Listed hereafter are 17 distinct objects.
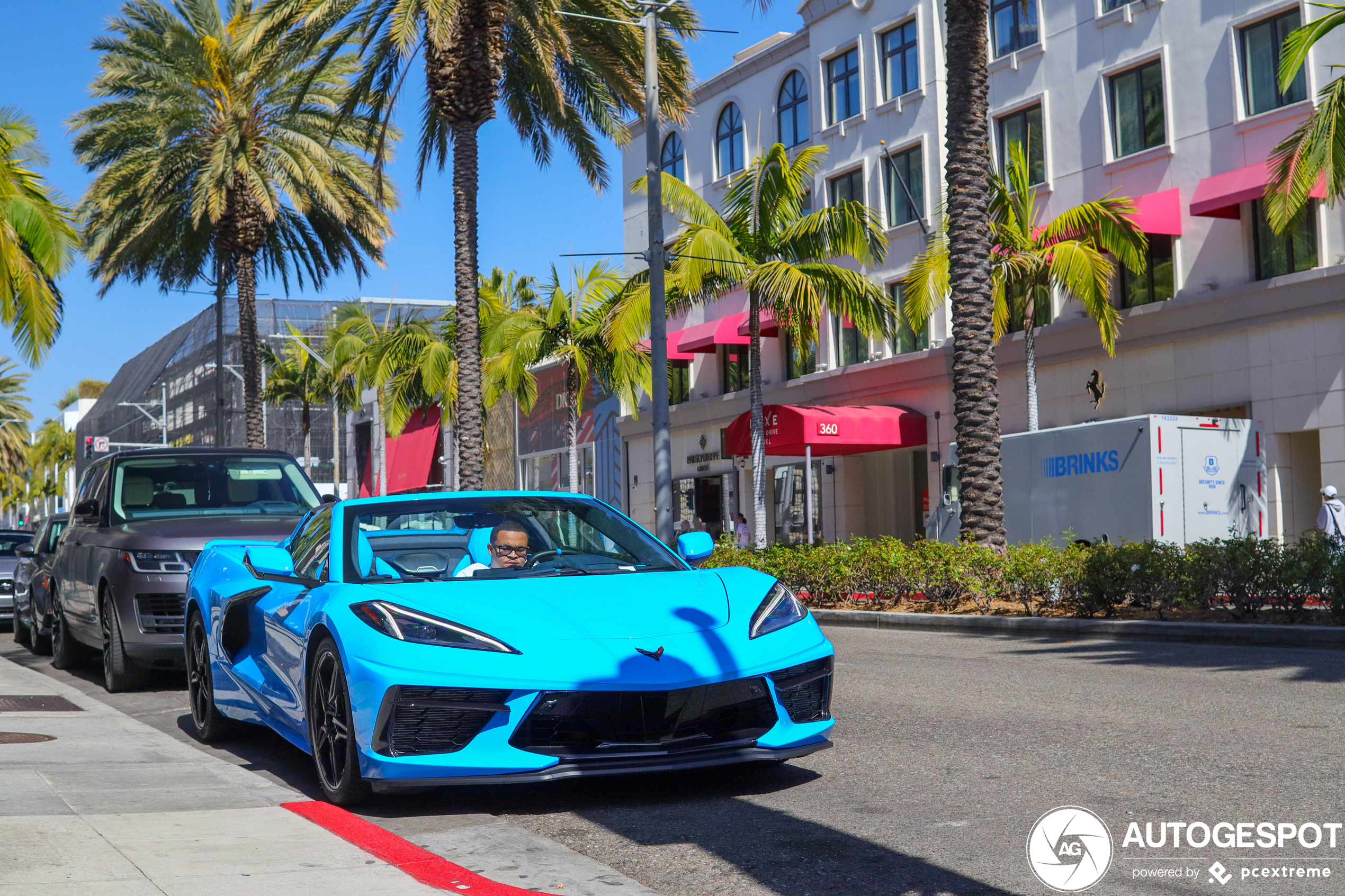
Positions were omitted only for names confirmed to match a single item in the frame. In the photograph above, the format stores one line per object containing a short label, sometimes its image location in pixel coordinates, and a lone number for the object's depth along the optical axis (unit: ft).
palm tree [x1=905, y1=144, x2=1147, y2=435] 77.36
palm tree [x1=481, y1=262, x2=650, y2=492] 98.94
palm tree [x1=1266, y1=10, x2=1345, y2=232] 50.29
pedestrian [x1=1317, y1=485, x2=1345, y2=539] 65.82
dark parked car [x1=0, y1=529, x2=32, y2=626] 58.80
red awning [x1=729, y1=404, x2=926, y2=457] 95.71
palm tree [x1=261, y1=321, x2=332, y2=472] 172.24
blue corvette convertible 17.17
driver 21.61
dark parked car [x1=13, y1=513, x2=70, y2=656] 45.29
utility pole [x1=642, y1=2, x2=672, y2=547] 74.59
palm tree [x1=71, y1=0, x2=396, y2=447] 92.27
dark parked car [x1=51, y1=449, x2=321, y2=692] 33.19
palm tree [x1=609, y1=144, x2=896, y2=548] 76.84
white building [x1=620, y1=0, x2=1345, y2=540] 74.28
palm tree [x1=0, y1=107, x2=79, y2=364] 58.85
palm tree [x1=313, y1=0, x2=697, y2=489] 72.79
